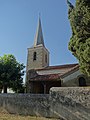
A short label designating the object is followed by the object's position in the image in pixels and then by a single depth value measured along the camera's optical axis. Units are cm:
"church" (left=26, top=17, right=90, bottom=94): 2259
